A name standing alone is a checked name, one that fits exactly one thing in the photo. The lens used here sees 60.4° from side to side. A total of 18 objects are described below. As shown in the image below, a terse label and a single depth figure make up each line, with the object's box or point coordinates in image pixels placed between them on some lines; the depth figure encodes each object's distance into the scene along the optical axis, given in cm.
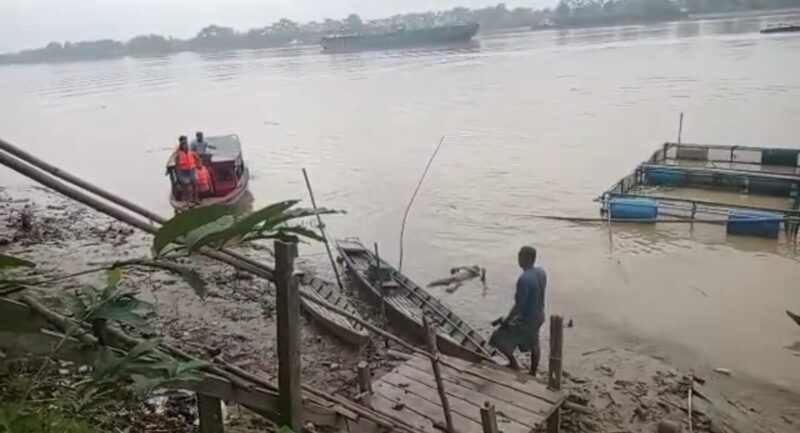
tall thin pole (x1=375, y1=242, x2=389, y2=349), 845
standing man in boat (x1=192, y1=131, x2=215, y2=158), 1451
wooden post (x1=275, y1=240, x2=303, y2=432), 299
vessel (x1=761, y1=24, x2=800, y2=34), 5934
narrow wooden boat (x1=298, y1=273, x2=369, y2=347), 783
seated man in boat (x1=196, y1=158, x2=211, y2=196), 1280
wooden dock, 517
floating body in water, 1109
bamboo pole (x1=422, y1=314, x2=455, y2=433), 453
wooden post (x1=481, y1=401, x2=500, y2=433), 444
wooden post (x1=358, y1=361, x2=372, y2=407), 538
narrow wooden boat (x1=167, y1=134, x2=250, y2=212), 1284
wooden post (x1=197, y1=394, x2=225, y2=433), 351
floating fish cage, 1301
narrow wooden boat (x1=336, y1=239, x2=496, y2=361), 701
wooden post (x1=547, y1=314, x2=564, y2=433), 562
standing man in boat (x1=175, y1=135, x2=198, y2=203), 1246
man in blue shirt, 619
